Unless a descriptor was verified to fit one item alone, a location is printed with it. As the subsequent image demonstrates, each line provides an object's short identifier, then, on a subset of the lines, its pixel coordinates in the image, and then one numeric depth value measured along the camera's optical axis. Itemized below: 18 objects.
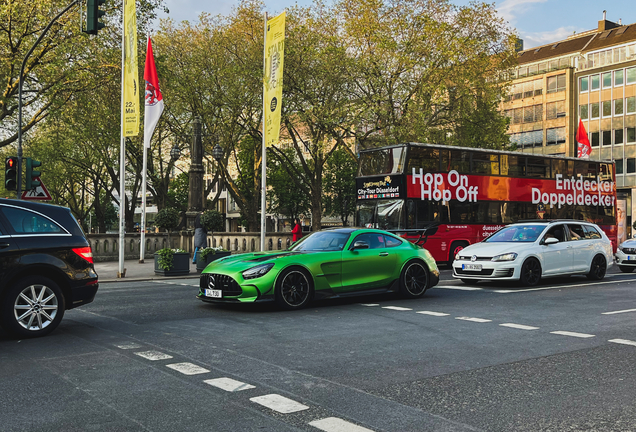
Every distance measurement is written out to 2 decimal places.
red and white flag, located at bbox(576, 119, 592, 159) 39.50
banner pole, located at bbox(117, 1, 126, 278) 19.16
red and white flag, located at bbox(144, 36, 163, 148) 20.59
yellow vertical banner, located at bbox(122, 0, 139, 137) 18.88
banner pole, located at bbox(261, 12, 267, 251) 22.50
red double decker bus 21.36
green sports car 10.48
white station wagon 14.95
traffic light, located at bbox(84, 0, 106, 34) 15.20
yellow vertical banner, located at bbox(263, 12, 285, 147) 22.06
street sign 17.08
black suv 7.95
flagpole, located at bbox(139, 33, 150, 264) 21.90
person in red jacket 29.26
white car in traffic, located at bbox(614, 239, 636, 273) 20.47
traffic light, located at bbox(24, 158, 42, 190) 16.95
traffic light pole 16.95
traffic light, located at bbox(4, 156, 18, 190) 16.86
